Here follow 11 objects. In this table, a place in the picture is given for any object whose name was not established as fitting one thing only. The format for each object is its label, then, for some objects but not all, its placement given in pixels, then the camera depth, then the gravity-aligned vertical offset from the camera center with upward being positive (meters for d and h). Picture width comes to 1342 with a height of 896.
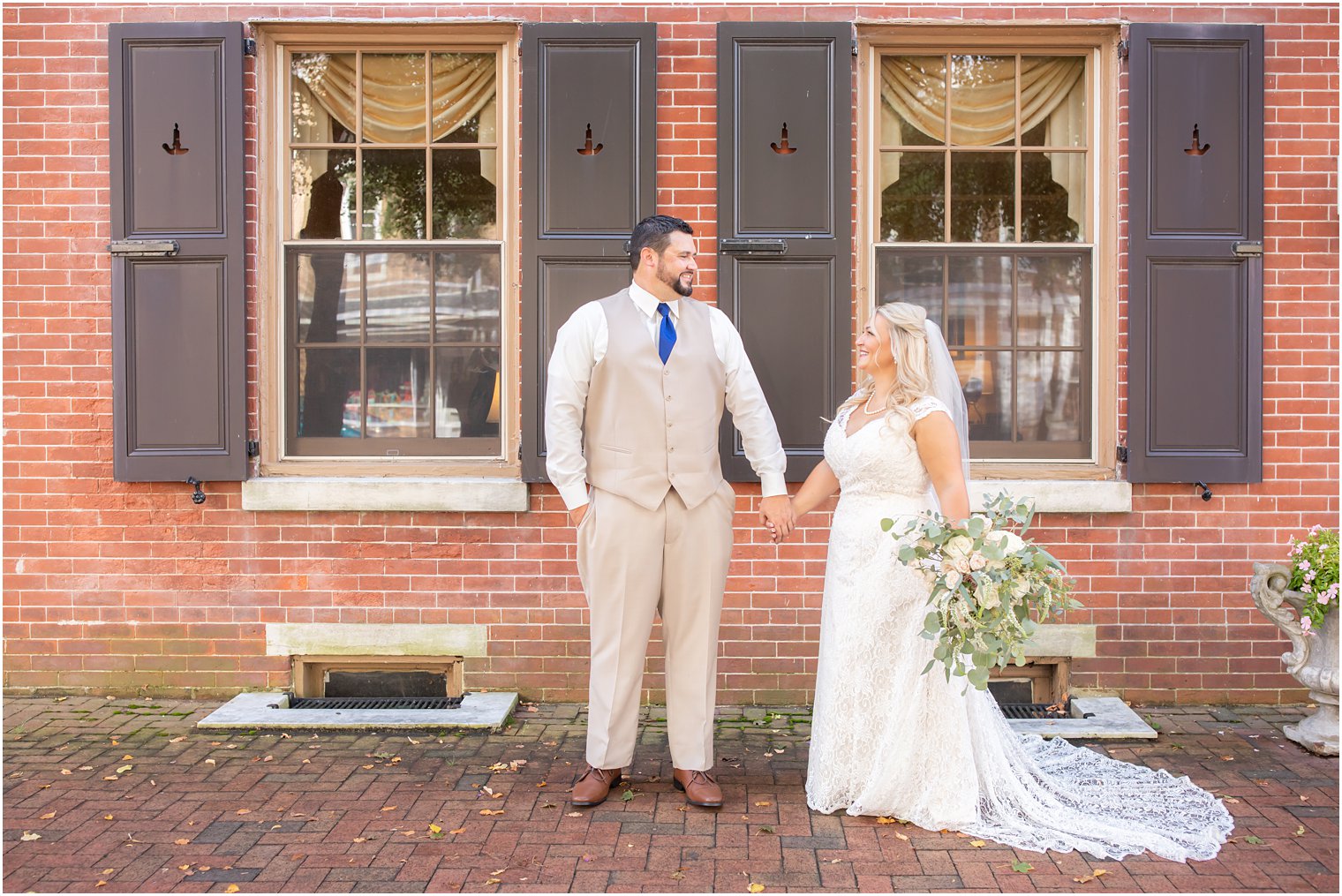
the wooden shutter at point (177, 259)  5.34 +0.83
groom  4.09 -0.19
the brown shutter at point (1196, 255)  5.24 +0.84
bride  3.96 -0.90
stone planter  4.72 -0.95
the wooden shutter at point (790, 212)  5.25 +1.04
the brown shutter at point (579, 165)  5.23 +1.25
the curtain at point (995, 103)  5.56 +1.64
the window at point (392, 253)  5.61 +0.89
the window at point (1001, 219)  5.55 +1.06
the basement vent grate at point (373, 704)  5.43 -1.32
